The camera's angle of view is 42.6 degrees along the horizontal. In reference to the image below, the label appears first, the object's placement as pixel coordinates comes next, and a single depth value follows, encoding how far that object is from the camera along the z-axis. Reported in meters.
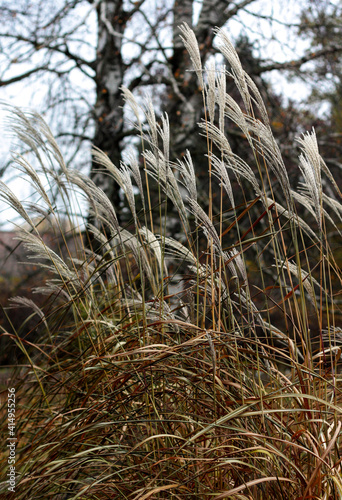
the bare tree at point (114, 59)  4.43
